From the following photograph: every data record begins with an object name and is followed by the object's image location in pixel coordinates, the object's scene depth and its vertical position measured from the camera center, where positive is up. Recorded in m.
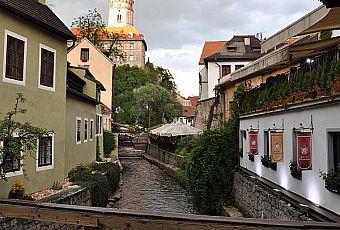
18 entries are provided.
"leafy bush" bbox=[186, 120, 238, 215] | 16.41 -1.38
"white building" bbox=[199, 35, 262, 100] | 37.00 +7.36
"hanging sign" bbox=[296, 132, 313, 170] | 8.87 -0.34
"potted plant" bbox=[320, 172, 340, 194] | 7.66 -0.87
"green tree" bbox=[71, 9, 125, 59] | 47.47 +13.17
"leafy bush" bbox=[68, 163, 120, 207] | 14.97 -1.72
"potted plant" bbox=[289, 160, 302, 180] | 10.04 -0.86
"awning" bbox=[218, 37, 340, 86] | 8.38 +1.90
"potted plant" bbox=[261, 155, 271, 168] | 12.87 -0.76
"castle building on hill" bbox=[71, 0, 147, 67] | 102.75 +29.80
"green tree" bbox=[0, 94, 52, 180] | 9.21 -0.02
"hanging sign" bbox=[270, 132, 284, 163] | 10.71 -0.25
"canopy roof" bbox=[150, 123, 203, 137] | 32.53 +0.58
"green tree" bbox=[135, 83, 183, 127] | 55.50 +4.42
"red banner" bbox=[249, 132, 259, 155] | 14.21 -0.25
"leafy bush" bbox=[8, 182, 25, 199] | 10.78 -1.47
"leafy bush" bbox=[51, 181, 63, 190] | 13.68 -1.68
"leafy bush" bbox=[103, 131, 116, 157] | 33.69 -0.50
